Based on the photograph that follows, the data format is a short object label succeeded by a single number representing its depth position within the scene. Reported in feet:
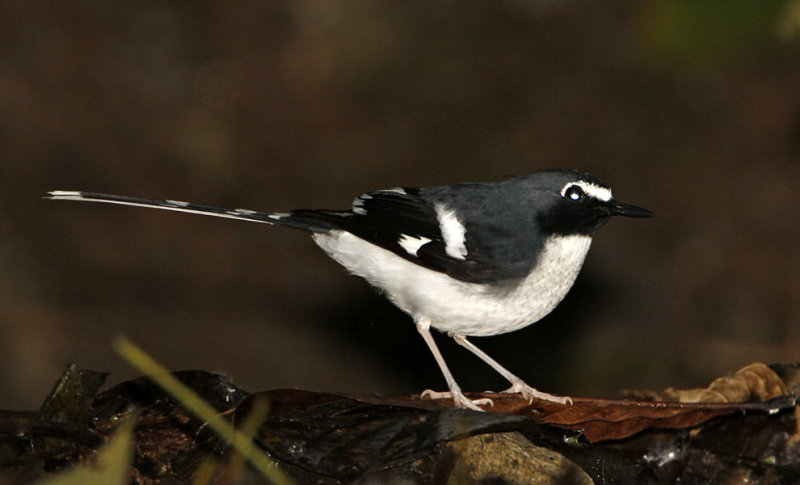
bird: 25.58
